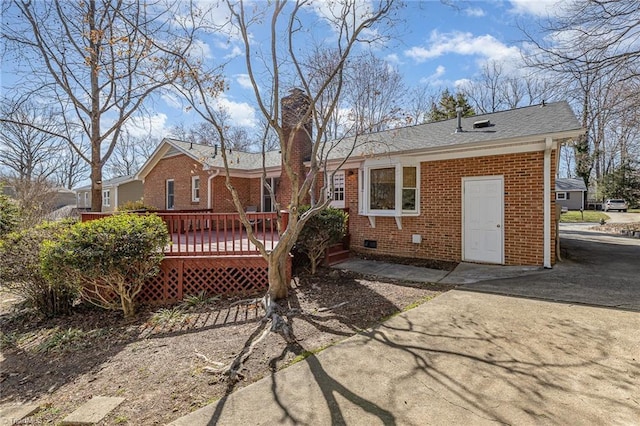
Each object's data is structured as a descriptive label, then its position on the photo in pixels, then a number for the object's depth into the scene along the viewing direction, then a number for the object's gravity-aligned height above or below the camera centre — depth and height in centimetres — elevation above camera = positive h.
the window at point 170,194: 1645 +89
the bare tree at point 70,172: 3359 +437
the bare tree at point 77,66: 916 +447
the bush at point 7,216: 881 -13
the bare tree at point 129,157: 3369 +600
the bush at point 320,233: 733 -51
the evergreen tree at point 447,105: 2336 +791
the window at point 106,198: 2410 +103
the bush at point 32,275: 576 -116
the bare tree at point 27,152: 2222 +466
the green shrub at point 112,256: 511 -73
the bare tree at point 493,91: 2362 +950
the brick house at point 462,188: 725 +62
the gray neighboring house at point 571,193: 3325 +202
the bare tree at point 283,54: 530 +295
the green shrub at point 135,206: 1342 +23
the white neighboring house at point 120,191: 2280 +147
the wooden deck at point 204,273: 631 -126
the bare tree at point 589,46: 783 +421
